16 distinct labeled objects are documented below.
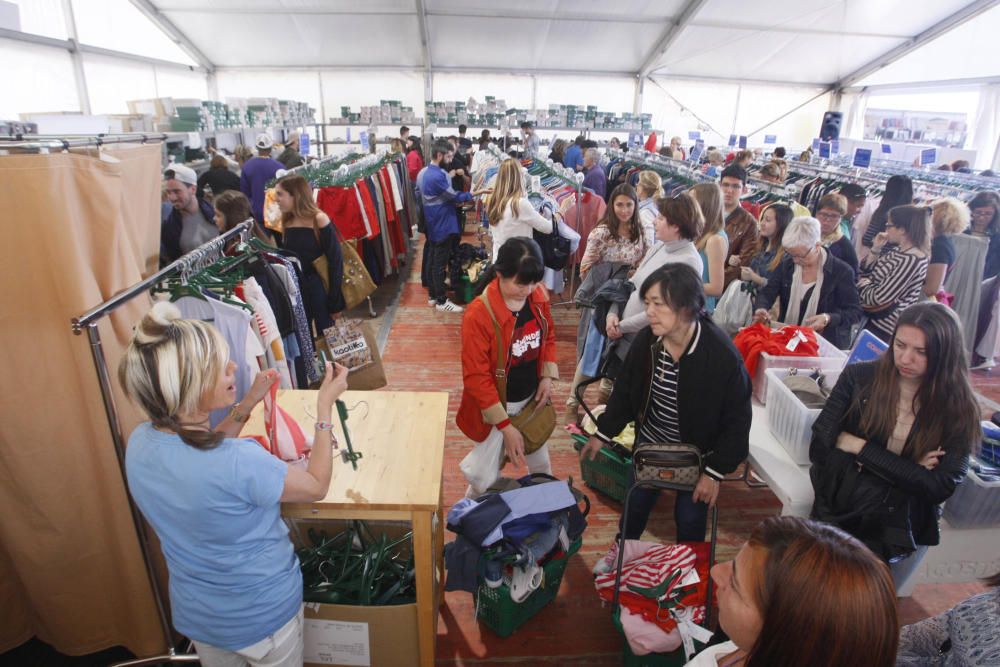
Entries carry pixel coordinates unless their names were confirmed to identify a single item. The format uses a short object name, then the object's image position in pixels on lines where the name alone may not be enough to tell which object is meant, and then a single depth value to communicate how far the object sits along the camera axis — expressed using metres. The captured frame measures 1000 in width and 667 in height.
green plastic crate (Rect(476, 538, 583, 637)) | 2.44
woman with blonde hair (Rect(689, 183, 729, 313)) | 3.55
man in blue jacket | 6.19
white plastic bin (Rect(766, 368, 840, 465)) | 2.32
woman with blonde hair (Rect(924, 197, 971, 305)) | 3.87
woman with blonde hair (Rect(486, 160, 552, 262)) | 4.80
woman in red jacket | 2.45
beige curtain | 1.81
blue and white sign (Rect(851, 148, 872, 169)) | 6.62
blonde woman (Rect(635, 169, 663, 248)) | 4.82
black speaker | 12.23
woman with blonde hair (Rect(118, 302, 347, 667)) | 1.41
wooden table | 1.88
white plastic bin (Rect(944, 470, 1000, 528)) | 2.17
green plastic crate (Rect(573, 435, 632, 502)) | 3.33
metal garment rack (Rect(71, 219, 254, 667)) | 1.84
